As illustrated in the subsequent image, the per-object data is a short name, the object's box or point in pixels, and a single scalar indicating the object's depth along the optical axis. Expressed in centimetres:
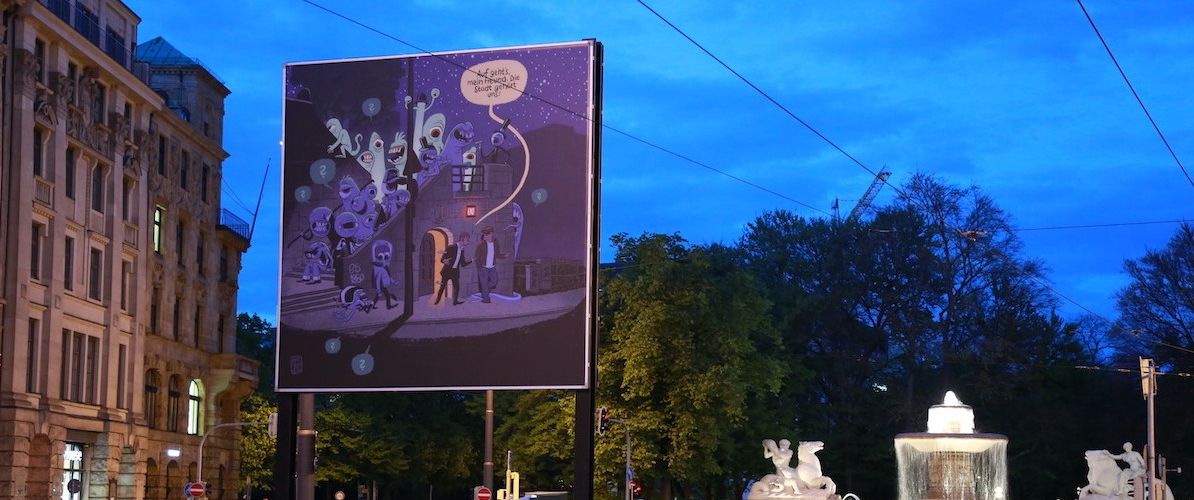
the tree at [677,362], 5647
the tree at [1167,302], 6719
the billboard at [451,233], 2959
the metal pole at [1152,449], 4038
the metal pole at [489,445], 4174
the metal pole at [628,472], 5401
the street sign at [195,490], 5025
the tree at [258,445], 7294
